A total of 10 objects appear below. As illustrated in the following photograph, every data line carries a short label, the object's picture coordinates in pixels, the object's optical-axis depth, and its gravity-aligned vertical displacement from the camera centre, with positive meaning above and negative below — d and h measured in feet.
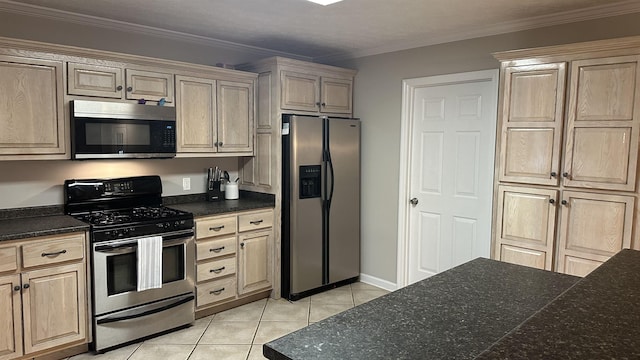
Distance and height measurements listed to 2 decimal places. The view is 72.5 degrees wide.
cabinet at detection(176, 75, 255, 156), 11.73 +0.92
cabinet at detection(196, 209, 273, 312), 11.46 -2.98
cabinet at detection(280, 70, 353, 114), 12.77 +1.80
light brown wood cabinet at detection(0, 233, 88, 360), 8.50 -3.07
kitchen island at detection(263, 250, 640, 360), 2.50 -1.71
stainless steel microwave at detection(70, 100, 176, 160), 9.86 +0.39
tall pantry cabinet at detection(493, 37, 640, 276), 8.45 +0.03
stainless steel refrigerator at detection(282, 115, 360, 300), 12.76 -1.56
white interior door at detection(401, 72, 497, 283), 12.03 -0.53
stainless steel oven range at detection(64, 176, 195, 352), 9.54 -2.57
